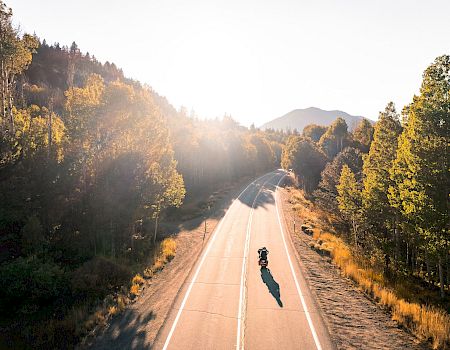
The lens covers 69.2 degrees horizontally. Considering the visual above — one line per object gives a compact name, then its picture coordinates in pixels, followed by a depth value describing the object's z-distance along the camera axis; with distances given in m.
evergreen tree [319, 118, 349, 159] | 104.75
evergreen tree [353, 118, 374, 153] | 87.53
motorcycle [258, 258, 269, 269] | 23.27
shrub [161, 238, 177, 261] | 27.29
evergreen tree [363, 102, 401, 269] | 25.33
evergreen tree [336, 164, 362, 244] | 32.25
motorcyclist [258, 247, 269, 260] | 23.31
